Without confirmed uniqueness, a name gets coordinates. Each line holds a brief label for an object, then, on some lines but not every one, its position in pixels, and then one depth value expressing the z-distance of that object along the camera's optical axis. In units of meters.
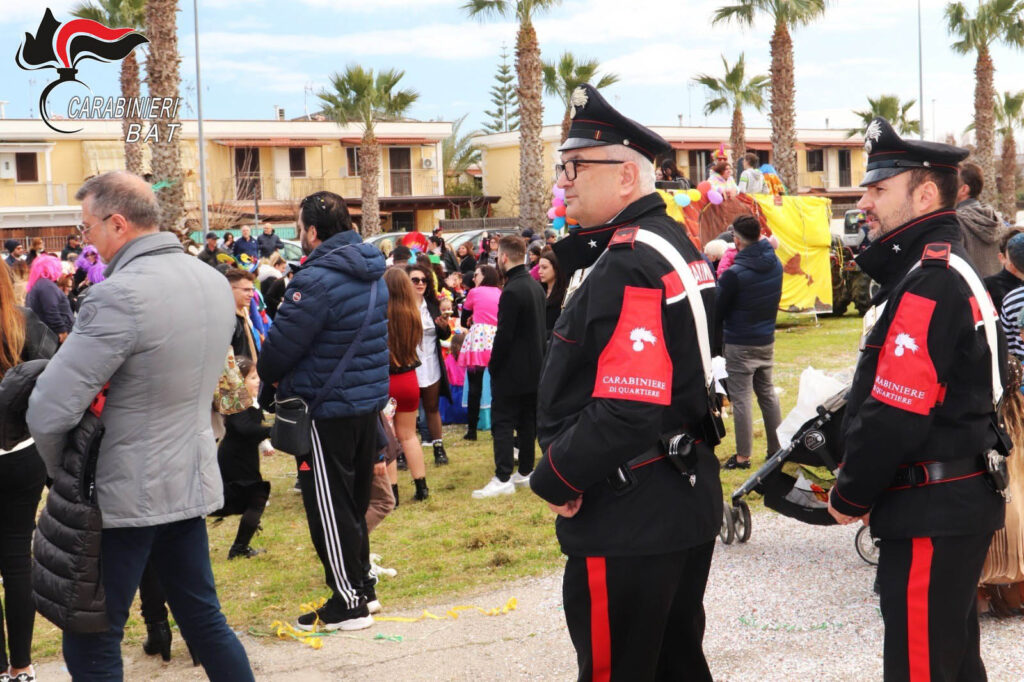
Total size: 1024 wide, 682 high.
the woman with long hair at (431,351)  8.85
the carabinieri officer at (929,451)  2.95
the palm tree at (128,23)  25.72
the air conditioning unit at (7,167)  40.03
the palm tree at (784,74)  27.75
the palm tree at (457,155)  52.34
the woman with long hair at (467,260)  17.50
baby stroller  4.36
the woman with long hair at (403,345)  7.42
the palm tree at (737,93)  42.03
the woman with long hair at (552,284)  8.94
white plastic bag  4.69
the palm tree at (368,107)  36.12
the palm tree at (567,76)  35.56
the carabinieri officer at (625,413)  2.74
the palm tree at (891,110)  43.66
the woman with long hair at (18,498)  4.19
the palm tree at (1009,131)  44.81
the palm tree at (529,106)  26.41
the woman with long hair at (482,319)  9.60
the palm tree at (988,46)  33.22
